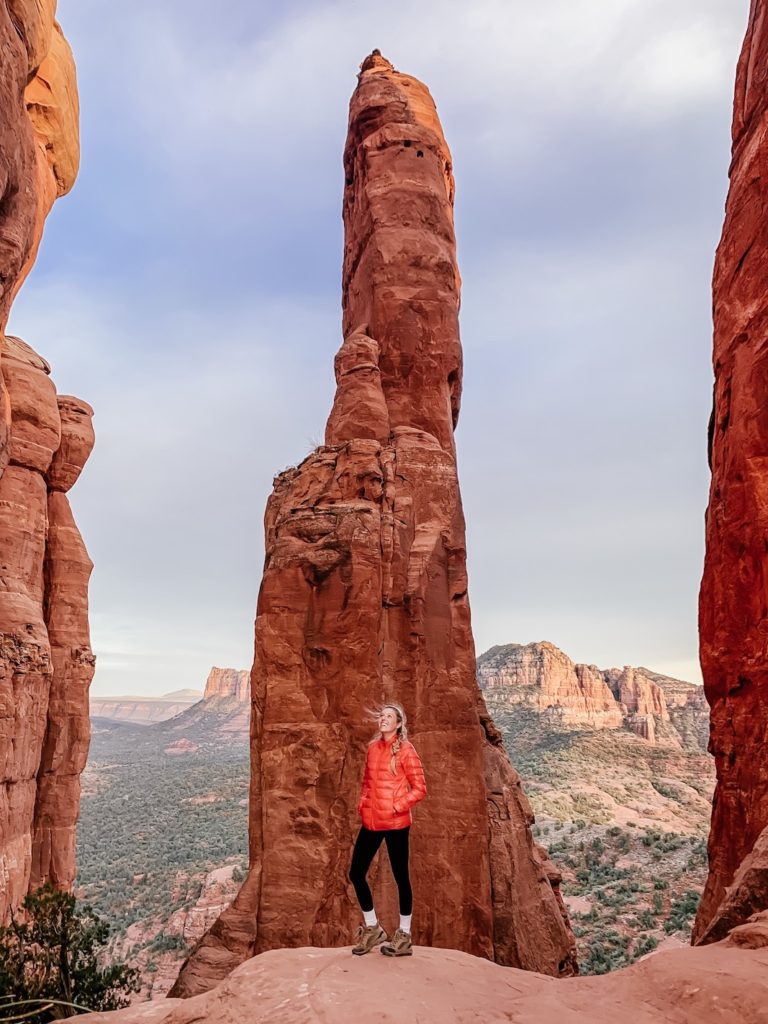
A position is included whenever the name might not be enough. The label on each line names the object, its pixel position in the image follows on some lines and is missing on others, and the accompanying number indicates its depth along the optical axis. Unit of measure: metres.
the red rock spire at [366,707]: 15.07
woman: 7.51
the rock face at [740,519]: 12.52
